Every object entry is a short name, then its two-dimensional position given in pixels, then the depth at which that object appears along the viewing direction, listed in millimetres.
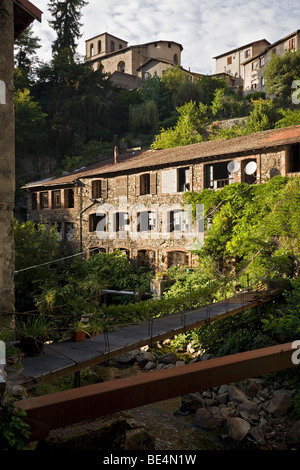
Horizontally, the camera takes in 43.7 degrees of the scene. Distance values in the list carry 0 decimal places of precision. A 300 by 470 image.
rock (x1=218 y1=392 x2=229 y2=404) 11037
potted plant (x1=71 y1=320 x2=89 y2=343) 8750
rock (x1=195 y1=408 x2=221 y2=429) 9766
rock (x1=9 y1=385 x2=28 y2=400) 3732
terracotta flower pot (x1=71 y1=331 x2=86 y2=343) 8759
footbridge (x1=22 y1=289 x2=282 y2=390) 6402
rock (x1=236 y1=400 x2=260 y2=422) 9922
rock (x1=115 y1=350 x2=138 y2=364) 14414
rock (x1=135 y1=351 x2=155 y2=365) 14367
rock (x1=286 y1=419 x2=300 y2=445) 8758
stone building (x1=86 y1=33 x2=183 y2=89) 50094
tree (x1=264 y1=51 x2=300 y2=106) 35862
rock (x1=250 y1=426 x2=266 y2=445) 8961
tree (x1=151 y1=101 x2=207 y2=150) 32125
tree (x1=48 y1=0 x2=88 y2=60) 41938
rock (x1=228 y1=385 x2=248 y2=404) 10828
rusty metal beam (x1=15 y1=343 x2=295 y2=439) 1905
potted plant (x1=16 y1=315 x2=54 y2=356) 7559
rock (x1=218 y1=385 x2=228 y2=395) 11506
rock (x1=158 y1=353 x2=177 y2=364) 14039
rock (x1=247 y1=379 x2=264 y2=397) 11328
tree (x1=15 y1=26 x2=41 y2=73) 38406
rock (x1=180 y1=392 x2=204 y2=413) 10719
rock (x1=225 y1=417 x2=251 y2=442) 9148
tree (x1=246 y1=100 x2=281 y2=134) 30391
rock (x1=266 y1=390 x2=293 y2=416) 10070
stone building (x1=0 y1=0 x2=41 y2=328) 8086
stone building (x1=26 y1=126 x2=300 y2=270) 18472
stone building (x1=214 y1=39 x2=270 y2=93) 50375
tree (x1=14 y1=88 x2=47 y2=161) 33719
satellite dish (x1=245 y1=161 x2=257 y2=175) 18266
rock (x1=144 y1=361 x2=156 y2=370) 13636
